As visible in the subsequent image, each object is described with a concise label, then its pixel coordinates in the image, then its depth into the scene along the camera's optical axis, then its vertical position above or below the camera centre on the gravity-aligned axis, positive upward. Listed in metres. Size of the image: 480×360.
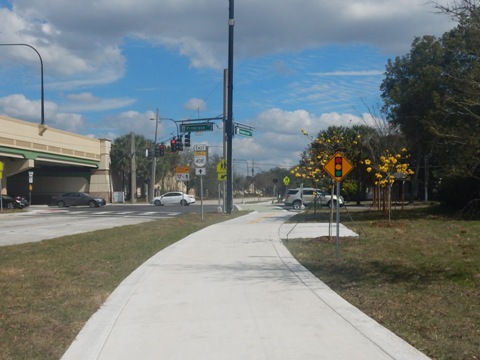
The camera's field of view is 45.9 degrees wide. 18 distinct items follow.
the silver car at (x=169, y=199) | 55.46 -0.50
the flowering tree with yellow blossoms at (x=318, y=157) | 19.97 +1.39
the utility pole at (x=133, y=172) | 63.00 +2.46
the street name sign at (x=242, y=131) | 34.01 +3.88
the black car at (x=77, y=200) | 52.28 -0.62
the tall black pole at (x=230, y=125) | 32.41 +4.08
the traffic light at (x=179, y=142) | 42.44 +3.91
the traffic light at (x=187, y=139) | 41.71 +4.03
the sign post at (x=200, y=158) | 27.59 +1.78
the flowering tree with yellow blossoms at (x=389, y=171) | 21.39 +1.02
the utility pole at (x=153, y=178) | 58.92 +1.71
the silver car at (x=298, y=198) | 43.41 -0.23
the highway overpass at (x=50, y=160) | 49.25 +3.23
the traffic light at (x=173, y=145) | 42.98 +3.77
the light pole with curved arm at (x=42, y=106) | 41.14 +6.89
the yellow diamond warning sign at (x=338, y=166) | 13.02 +0.67
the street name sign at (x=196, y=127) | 37.06 +4.47
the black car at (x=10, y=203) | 45.26 -0.83
